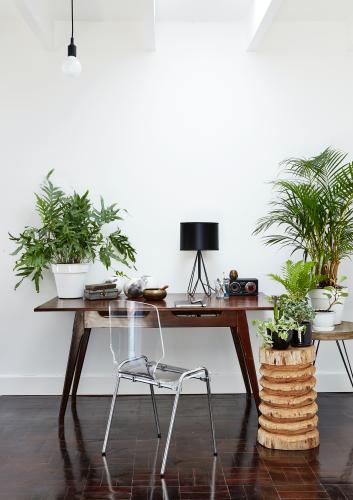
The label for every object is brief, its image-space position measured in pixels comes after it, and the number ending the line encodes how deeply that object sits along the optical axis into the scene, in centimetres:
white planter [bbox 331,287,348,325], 423
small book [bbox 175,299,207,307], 392
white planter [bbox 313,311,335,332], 409
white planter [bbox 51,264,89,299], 427
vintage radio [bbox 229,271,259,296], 446
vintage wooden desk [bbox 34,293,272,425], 387
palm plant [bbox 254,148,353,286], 420
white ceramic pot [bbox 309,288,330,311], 420
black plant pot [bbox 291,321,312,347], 364
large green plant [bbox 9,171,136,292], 423
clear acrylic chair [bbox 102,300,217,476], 339
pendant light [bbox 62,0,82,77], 366
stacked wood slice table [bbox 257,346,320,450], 350
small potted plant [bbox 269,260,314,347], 366
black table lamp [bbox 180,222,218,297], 445
